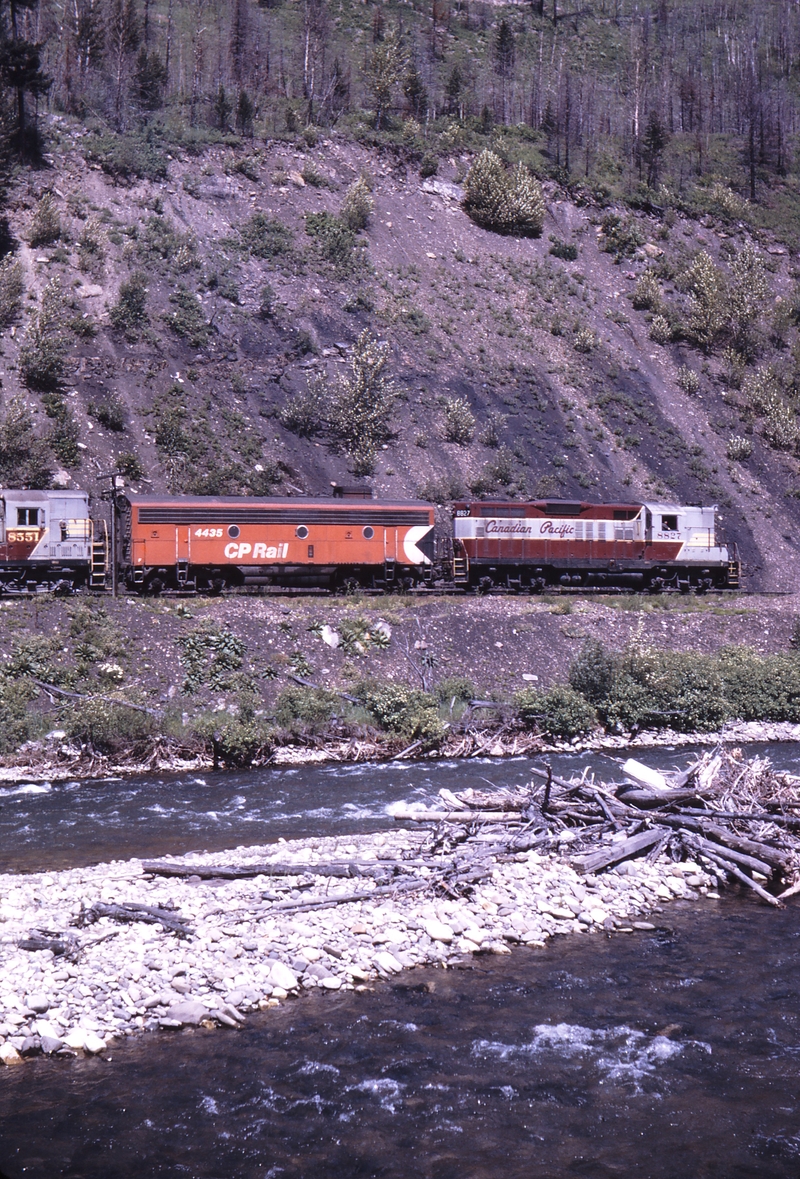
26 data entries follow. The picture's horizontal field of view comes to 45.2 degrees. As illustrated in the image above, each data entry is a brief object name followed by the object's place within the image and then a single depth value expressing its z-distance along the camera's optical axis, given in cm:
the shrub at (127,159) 5903
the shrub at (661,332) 6222
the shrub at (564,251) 6619
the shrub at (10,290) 4694
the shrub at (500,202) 6638
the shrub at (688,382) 5934
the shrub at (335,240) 5881
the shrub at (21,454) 3875
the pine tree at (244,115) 6698
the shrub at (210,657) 2538
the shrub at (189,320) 5109
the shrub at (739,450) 5503
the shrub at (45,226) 5225
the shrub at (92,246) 5225
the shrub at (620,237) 6825
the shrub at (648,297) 6444
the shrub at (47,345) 4453
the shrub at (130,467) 4178
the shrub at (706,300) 6297
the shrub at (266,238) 5756
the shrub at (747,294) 6369
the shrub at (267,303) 5406
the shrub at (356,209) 6125
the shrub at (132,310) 4978
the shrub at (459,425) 5041
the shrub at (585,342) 5916
